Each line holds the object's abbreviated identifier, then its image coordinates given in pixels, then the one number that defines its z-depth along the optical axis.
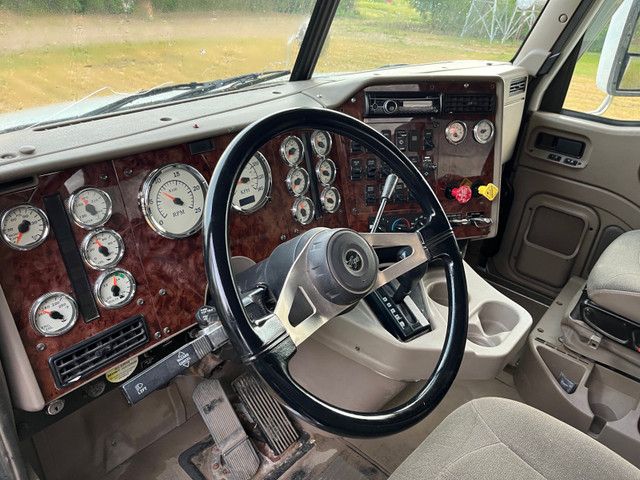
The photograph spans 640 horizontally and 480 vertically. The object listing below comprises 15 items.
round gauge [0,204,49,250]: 1.02
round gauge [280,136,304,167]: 1.47
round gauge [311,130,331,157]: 1.55
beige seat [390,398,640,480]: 1.04
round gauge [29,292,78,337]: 1.09
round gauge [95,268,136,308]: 1.19
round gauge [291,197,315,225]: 1.52
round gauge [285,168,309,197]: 1.50
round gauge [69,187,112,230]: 1.12
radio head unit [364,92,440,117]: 1.72
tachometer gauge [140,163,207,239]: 1.24
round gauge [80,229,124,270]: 1.15
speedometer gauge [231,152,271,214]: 1.39
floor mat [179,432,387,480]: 1.68
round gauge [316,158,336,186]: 1.59
